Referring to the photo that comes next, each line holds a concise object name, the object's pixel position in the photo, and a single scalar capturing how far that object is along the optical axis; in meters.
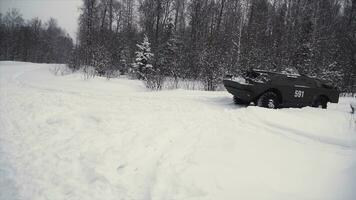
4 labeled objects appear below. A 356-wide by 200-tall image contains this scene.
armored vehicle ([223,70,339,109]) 10.96
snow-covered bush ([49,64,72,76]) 28.07
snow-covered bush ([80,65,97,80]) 20.05
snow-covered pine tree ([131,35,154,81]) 29.06
